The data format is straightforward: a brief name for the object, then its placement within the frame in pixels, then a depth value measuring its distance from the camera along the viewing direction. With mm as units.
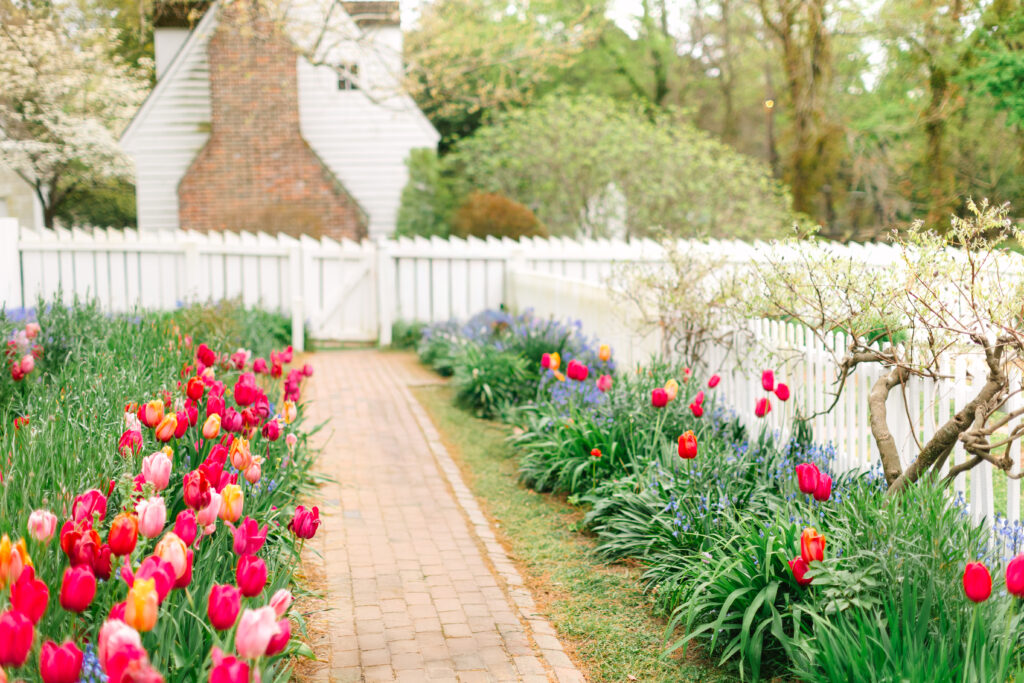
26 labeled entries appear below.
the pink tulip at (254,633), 2061
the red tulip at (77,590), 2299
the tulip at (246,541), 2666
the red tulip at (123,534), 2525
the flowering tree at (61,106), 12625
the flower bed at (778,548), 3090
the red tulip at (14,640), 2043
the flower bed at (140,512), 2127
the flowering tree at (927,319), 3865
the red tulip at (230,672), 1929
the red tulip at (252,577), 2467
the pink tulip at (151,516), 2678
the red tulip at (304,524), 3121
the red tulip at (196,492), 2877
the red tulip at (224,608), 2236
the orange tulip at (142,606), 2105
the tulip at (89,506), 2763
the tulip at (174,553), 2359
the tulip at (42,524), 2611
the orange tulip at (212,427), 3727
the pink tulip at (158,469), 3033
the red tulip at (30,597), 2152
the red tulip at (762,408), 4926
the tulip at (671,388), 5320
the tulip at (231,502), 2879
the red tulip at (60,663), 2027
